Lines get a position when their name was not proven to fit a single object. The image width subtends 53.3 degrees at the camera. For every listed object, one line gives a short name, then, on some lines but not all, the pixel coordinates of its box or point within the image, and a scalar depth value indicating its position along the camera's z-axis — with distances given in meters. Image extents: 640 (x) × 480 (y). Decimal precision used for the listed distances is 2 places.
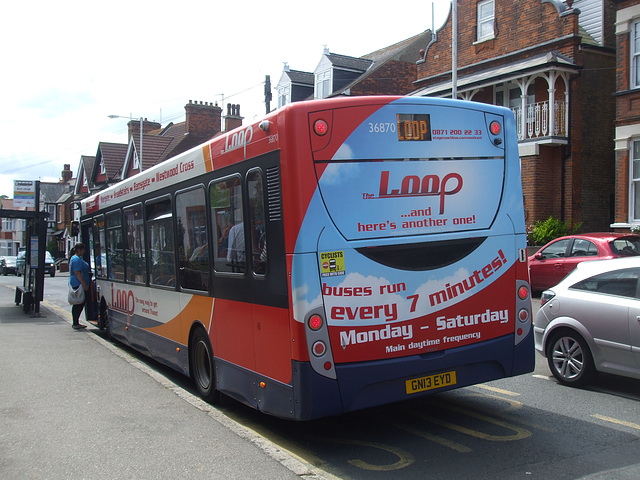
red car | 13.66
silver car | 6.66
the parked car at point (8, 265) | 54.16
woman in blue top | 13.16
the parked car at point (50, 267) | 41.97
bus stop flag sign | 18.02
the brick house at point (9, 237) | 93.38
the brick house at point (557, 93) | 21.86
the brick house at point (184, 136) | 43.38
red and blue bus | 5.01
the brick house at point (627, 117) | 19.33
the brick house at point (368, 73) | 34.41
